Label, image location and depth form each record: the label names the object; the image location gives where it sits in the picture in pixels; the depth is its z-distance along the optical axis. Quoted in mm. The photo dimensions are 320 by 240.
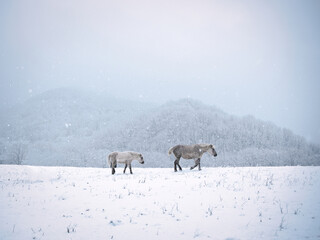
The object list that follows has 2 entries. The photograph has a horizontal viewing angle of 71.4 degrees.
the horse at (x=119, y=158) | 18969
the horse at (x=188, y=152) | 18969
